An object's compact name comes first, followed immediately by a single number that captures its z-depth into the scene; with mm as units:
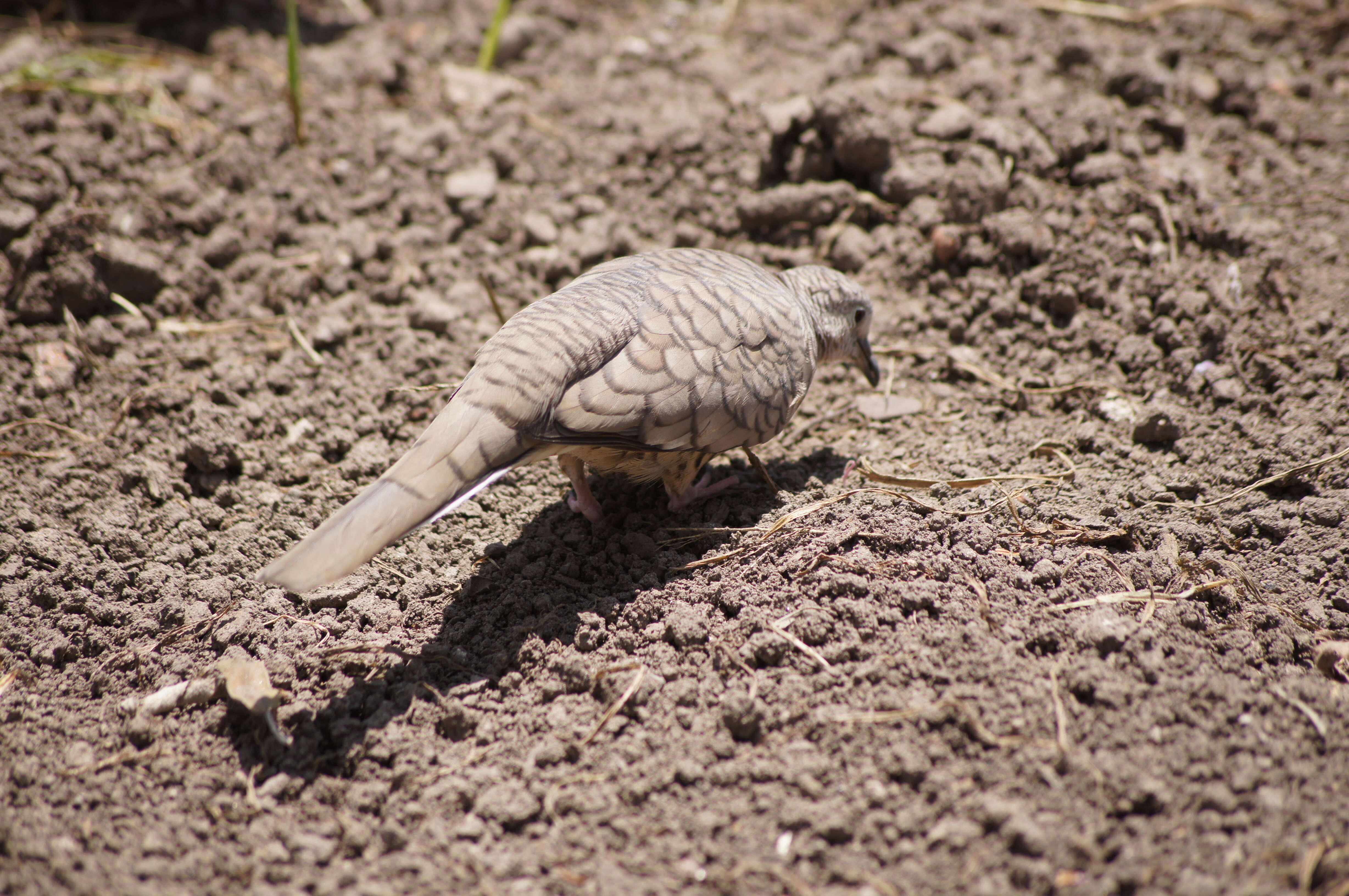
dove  5285
